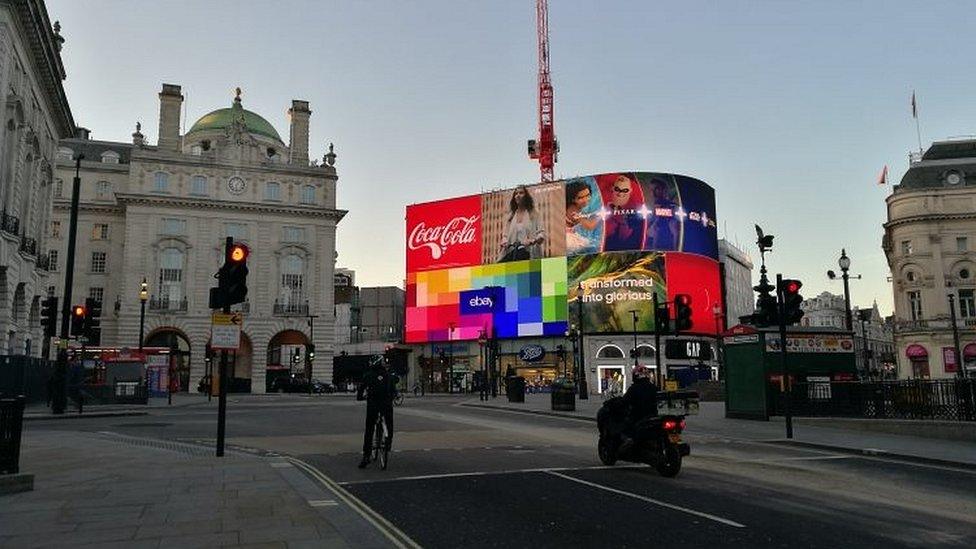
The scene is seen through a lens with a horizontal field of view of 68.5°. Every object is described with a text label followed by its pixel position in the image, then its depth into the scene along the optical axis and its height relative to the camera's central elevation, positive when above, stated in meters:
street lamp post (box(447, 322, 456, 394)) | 73.02 +1.04
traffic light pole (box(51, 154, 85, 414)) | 25.81 +0.43
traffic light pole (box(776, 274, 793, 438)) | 16.73 +0.72
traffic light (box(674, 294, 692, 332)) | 21.81 +1.72
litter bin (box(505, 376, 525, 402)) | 36.66 -0.80
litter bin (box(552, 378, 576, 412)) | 28.48 -1.03
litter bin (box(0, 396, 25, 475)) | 8.81 -0.68
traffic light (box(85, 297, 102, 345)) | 27.22 +2.20
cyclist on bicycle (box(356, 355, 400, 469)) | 11.30 -0.35
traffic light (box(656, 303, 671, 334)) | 23.05 +1.68
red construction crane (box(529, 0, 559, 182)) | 90.38 +30.37
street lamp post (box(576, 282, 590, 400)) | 40.31 -0.40
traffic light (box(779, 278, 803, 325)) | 17.22 +1.74
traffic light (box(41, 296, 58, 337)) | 26.12 +2.38
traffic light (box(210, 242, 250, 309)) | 11.94 +1.61
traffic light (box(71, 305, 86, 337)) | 26.84 +2.04
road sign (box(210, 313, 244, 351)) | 11.70 +0.73
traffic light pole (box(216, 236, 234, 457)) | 11.76 -0.41
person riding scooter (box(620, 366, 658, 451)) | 10.94 -0.44
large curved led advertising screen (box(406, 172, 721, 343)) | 67.88 +11.48
